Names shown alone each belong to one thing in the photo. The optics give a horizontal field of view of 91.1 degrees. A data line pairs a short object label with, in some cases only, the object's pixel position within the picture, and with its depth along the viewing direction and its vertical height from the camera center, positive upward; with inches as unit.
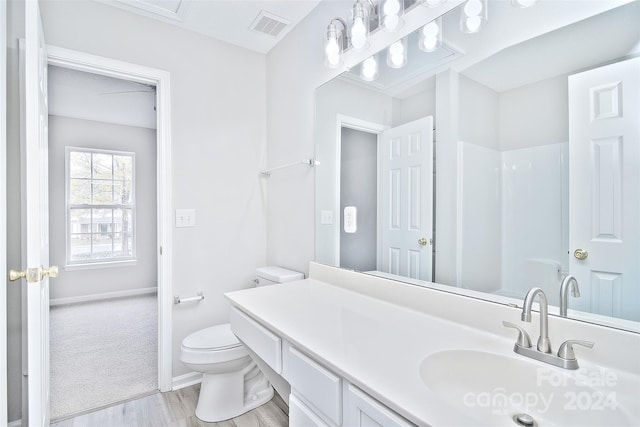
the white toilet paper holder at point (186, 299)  82.2 -22.8
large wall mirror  32.2 +6.9
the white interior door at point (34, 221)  45.9 -1.1
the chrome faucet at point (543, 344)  30.1 -13.5
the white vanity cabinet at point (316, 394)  27.6 -18.8
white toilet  66.7 -36.8
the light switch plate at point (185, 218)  82.9 -1.3
